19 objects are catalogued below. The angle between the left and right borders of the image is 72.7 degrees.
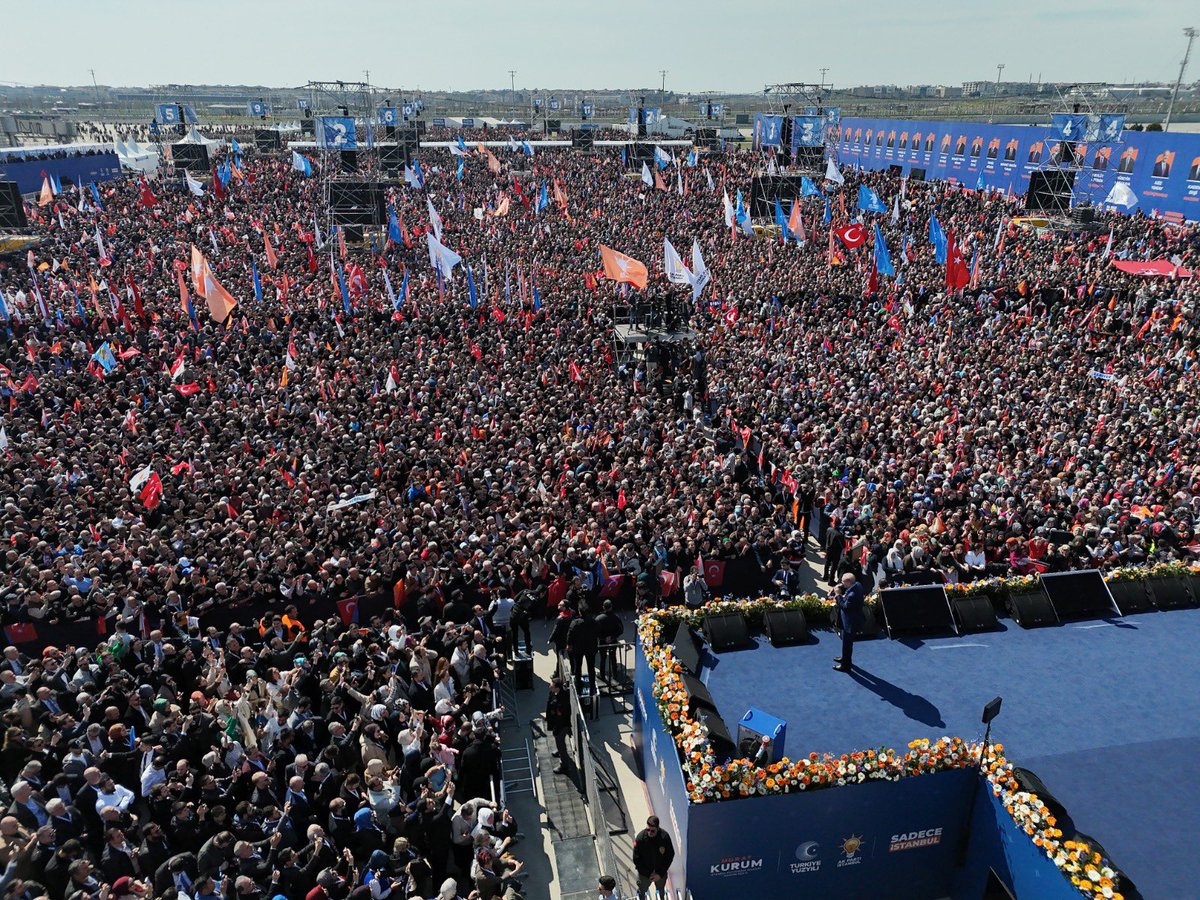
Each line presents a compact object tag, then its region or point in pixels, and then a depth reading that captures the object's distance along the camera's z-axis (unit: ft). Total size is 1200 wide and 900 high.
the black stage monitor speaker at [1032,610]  40.68
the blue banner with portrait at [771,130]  185.82
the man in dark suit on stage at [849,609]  36.11
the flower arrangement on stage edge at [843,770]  27.78
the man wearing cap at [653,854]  29.12
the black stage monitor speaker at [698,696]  32.65
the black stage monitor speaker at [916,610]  40.14
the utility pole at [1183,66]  183.01
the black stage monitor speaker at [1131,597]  41.88
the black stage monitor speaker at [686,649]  36.31
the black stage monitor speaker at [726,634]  39.24
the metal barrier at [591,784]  32.48
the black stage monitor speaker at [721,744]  30.81
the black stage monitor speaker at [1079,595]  41.39
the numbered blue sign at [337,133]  140.36
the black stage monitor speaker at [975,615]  40.37
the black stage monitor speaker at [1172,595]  42.32
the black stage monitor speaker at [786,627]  39.63
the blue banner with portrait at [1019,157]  140.05
